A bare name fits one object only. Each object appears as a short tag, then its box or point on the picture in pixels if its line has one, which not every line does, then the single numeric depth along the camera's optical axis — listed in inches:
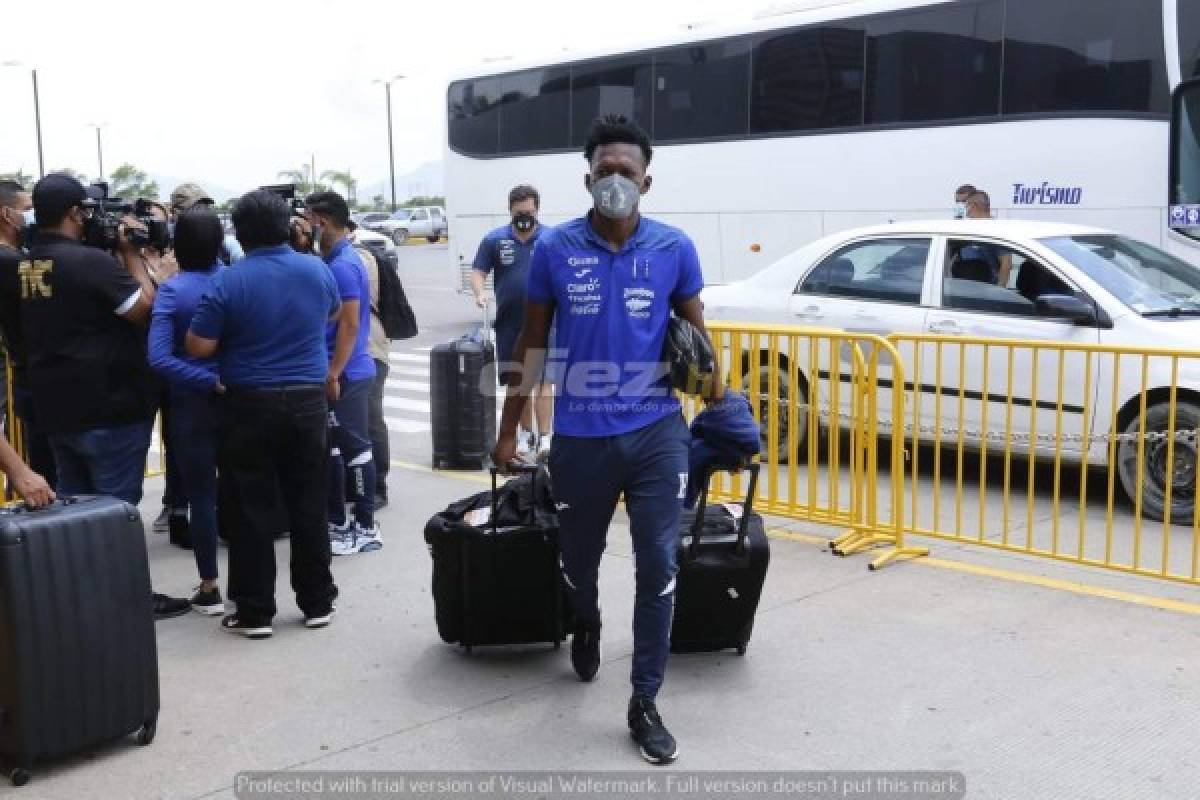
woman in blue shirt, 218.2
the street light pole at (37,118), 2234.3
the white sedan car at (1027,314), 282.0
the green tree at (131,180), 2869.1
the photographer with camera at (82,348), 206.1
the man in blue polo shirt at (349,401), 256.2
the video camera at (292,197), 271.6
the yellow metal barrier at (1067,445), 249.3
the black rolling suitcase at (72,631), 155.9
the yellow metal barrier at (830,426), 260.2
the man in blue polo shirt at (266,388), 203.0
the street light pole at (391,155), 2674.7
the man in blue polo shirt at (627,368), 163.8
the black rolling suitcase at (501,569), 192.5
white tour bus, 481.1
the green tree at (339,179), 3164.4
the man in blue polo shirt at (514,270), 339.3
